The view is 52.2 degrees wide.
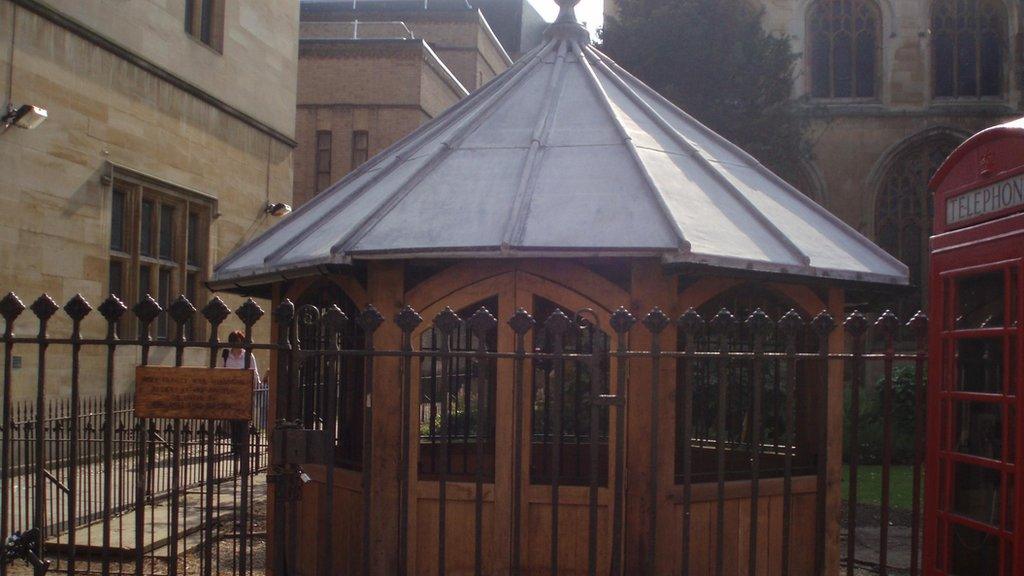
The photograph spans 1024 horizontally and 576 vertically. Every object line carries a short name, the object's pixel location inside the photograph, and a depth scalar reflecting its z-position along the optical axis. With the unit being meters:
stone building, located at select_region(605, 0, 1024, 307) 31.19
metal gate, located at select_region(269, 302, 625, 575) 5.21
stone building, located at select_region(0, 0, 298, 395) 13.27
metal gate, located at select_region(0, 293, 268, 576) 5.26
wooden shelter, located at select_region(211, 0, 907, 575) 6.67
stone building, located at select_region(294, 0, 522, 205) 31.39
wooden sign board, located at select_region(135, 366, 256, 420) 5.24
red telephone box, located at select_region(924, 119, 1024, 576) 4.59
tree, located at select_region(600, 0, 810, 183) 26.66
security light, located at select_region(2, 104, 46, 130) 12.70
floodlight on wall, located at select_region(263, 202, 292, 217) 19.97
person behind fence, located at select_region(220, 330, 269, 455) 11.55
